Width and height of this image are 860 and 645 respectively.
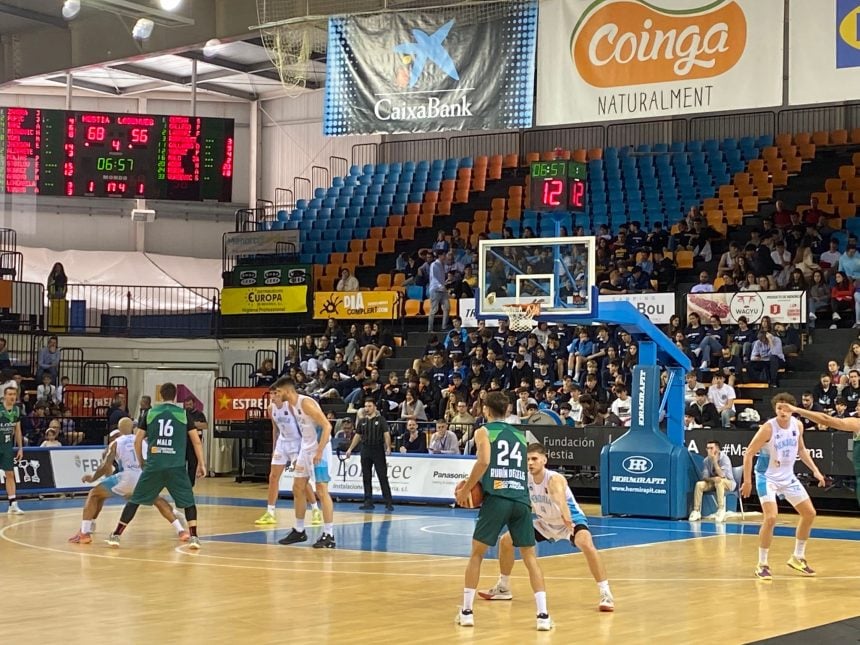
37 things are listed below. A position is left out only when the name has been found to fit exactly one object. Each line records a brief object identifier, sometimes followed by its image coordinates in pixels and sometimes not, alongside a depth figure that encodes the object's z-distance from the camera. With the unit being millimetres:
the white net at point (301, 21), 22359
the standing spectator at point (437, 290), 28688
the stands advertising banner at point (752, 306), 23703
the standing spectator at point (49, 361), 28625
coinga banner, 19266
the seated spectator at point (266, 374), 29297
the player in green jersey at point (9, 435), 19781
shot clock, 25734
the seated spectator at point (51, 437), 24297
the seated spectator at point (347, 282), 30953
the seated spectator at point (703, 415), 21672
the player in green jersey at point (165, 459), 14773
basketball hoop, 18062
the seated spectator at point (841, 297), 23953
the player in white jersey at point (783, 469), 12984
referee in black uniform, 21109
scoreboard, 28125
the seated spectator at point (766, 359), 23078
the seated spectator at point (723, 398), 21766
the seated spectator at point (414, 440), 23453
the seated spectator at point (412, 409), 24453
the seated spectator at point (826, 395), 20766
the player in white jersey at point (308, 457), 15062
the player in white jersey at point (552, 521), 10633
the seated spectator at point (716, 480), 19703
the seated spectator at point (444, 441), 22406
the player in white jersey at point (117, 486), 15586
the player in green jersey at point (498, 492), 9961
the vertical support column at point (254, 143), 40188
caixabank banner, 21219
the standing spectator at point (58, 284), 30828
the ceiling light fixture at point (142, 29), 24828
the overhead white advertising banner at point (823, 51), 18438
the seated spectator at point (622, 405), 22203
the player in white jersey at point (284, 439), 16703
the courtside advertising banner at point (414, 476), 22000
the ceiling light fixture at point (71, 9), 24703
